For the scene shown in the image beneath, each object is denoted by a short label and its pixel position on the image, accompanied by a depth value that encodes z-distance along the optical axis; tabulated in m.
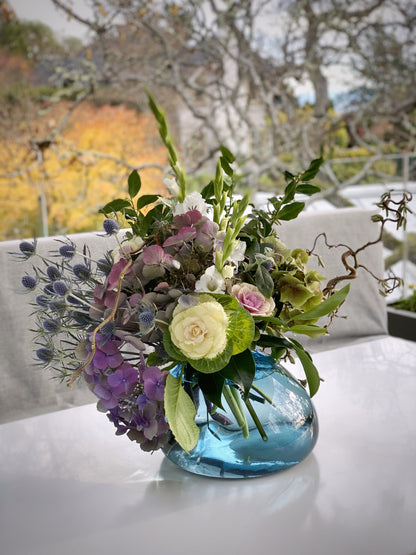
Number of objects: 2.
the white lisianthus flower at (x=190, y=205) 0.63
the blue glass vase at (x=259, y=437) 0.64
